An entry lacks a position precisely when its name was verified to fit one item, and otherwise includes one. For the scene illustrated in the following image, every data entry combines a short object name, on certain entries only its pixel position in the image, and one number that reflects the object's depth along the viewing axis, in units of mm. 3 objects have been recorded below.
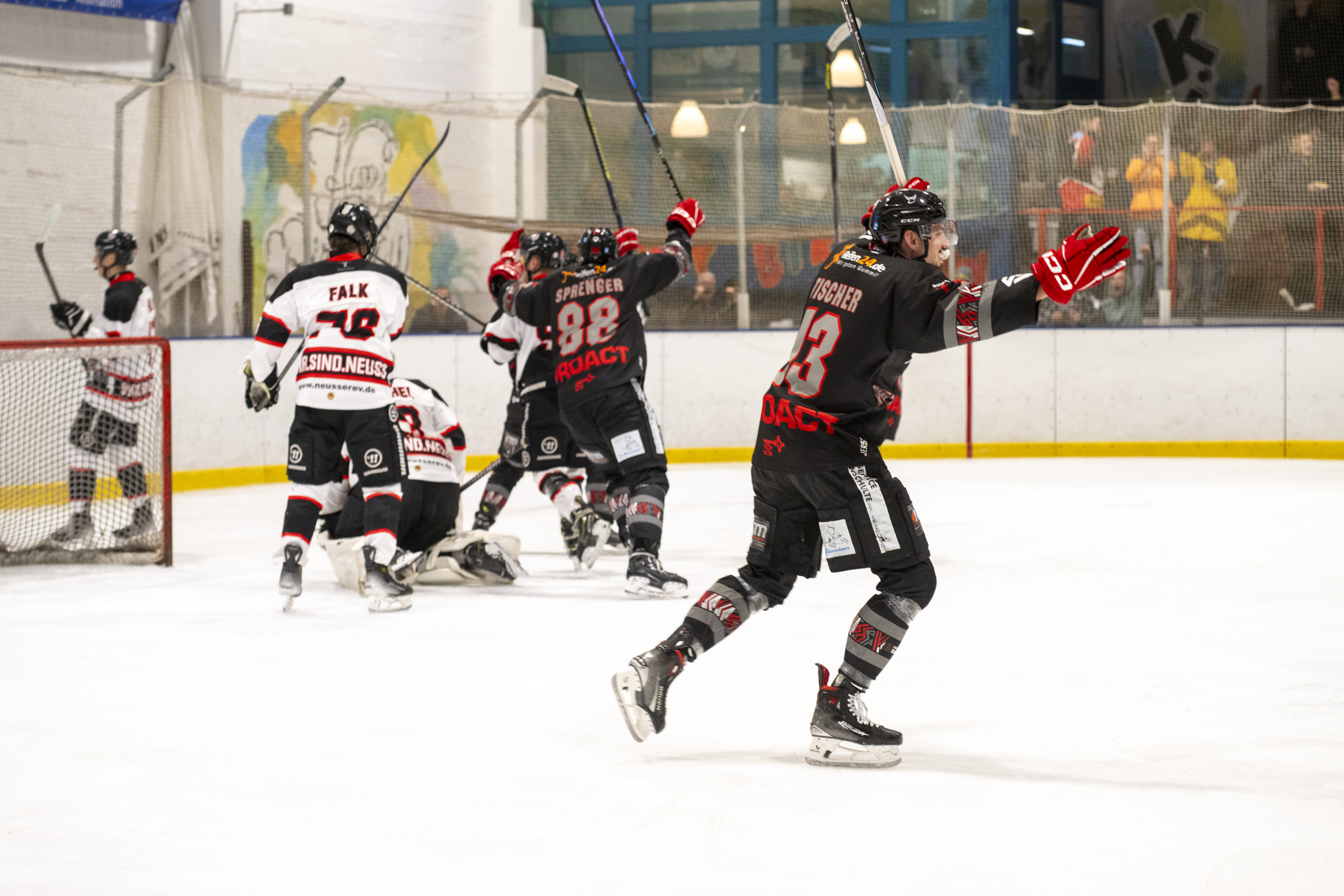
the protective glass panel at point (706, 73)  28172
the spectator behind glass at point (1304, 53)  27172
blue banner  20000
